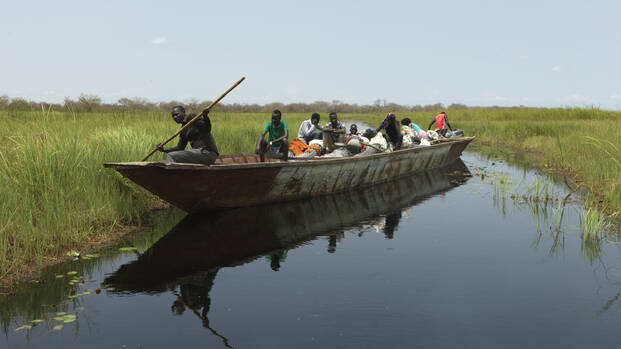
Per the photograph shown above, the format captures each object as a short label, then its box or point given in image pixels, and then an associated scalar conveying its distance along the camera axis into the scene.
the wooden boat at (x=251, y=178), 5.98
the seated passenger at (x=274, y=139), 7.67
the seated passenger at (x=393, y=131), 10.32
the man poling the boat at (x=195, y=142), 6.22
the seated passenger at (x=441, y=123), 14.48
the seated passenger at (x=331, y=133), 9.74
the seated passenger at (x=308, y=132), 10.74
